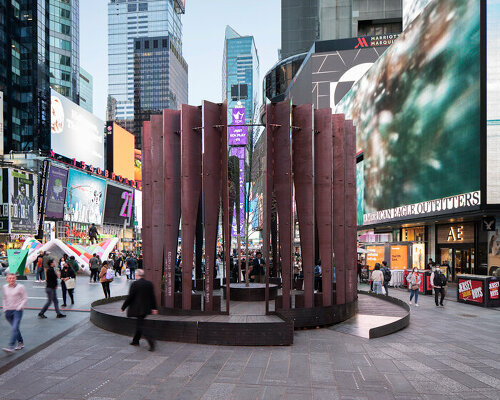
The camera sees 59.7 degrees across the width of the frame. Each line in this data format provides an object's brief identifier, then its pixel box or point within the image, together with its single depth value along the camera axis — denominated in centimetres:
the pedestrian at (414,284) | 1666
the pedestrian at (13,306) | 855
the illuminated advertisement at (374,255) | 2883
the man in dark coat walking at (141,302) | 876
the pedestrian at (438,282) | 1678
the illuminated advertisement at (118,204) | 7338
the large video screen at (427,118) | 2431
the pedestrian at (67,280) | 1494
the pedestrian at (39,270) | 2359
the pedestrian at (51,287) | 1218
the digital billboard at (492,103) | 2272
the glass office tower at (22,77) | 7906
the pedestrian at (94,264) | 2436
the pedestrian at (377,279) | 1833
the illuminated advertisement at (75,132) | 5688
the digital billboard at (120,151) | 8362
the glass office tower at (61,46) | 9706
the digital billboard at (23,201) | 5103
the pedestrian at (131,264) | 2720
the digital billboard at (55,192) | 5423
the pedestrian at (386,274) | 1859
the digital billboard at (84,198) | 5938
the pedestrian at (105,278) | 1584
